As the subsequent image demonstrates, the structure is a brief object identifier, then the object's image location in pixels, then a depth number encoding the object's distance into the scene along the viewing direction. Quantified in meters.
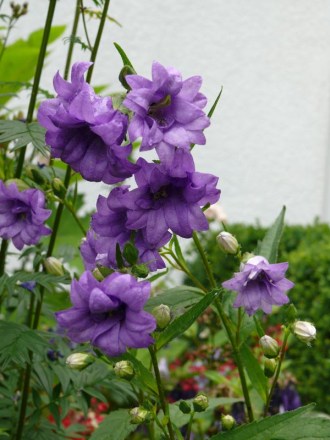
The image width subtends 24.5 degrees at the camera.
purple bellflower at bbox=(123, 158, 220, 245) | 0.80
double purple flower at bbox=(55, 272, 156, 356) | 0.74
